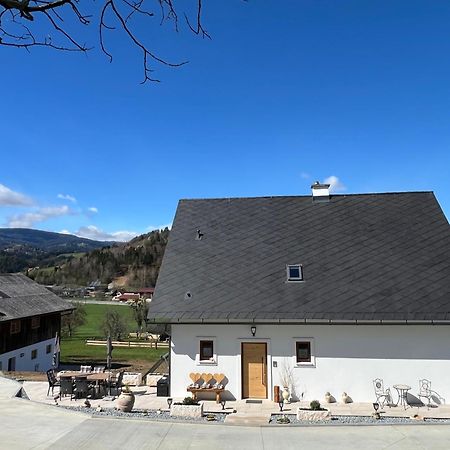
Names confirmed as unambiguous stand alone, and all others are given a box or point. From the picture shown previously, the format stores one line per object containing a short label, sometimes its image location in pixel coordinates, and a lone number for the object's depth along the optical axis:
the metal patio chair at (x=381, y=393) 15.09
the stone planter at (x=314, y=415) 12.97
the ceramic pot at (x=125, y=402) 13.96
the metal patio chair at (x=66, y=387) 15.98
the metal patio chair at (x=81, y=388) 15.94
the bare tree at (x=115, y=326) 49.95
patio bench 15.63
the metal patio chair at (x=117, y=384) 17.64
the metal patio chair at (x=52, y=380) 16.66
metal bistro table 15.01
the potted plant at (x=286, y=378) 15.44
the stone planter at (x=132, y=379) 18.80
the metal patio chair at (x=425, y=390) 15.05
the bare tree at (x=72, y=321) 53.84
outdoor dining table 16.44
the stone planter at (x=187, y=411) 13.45
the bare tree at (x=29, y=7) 2.86
